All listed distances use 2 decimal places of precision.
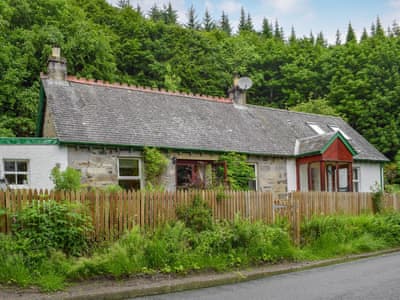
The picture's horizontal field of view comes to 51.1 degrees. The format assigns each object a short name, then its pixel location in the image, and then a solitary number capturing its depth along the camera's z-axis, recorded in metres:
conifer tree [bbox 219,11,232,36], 72.73
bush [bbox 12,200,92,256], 7.38
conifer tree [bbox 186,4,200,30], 62.33
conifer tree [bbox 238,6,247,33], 72.22
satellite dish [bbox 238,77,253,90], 20.59
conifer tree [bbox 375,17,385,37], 71.62
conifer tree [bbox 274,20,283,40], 69.93
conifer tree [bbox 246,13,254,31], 70.12
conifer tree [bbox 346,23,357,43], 63.93
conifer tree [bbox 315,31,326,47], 57.66
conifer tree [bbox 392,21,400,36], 56.33
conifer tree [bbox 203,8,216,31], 64.85
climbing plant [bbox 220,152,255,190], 15.91
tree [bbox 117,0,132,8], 60.83
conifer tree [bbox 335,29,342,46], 83.96
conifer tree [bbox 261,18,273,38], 63.05
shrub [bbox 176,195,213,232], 9.30
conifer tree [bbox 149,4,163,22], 59.19
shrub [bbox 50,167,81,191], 9.49
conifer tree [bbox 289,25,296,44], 52.26
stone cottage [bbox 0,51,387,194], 13.85
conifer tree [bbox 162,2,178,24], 58.64
